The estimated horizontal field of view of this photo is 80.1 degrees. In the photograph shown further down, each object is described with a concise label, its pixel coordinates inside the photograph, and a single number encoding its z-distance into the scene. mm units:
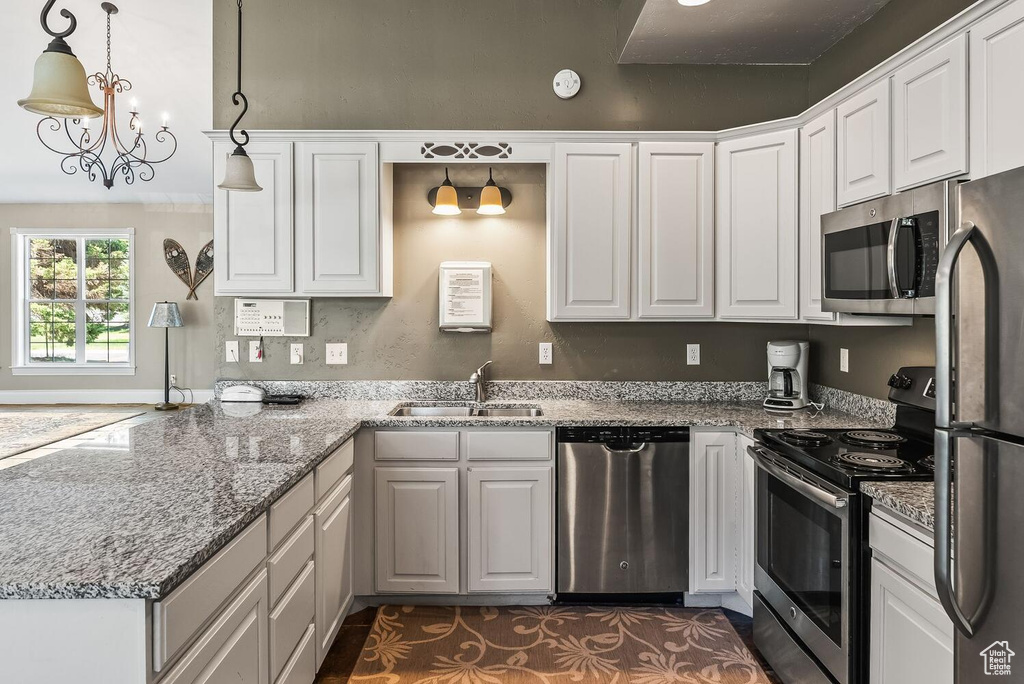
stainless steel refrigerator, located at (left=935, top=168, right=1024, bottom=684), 1107
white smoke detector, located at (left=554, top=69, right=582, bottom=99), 3338
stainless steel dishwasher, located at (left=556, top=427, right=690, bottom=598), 2779
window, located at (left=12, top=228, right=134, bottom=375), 7656
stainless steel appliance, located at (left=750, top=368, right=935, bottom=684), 1787
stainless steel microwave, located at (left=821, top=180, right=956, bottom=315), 1919
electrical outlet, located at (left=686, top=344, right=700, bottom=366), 3424
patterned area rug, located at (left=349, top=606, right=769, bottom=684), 2346
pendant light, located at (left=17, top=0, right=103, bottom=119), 1687
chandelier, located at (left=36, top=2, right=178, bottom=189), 4398
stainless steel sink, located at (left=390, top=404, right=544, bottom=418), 3184
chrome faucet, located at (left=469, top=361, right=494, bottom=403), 3273
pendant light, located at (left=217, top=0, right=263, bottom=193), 2502
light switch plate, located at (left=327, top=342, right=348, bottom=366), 3408
